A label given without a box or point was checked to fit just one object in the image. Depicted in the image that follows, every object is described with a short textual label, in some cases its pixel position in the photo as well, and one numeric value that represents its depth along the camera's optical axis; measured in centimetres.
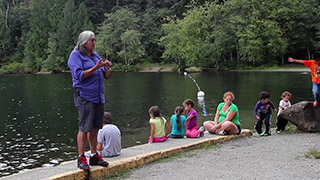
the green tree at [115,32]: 6788
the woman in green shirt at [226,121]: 894
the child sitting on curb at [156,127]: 846
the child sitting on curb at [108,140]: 649
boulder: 943
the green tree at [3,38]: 7975
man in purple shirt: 513
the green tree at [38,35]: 7488
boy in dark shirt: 982
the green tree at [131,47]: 6562
